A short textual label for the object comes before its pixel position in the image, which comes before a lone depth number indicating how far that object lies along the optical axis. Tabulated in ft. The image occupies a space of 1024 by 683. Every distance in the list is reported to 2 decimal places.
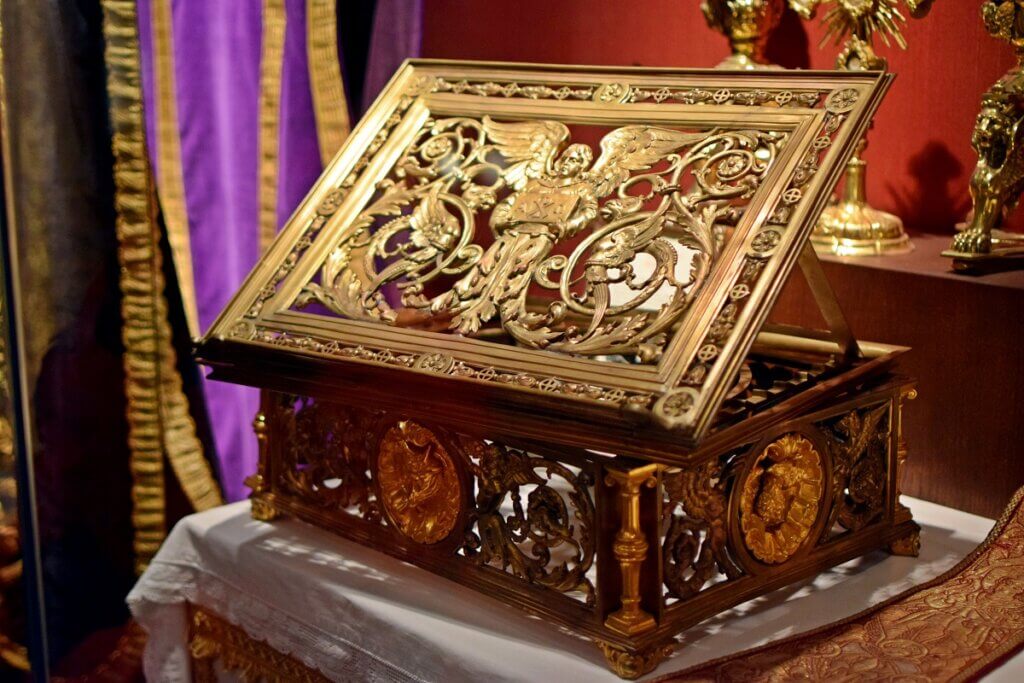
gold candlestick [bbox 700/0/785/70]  6.43
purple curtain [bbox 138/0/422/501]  7.63
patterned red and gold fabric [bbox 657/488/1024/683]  3.90
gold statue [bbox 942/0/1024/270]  5.30
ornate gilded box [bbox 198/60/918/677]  4.01
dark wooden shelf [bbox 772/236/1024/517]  5.12
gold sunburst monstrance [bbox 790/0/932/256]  5.91
